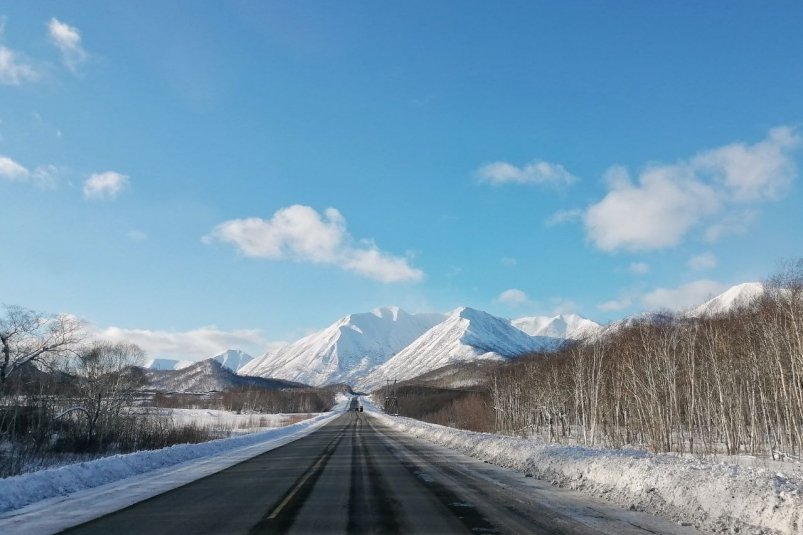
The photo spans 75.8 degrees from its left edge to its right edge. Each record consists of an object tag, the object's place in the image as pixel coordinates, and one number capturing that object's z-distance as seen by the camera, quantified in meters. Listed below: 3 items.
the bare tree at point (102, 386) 47.97
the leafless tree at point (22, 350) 35.31
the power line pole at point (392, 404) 143.75
